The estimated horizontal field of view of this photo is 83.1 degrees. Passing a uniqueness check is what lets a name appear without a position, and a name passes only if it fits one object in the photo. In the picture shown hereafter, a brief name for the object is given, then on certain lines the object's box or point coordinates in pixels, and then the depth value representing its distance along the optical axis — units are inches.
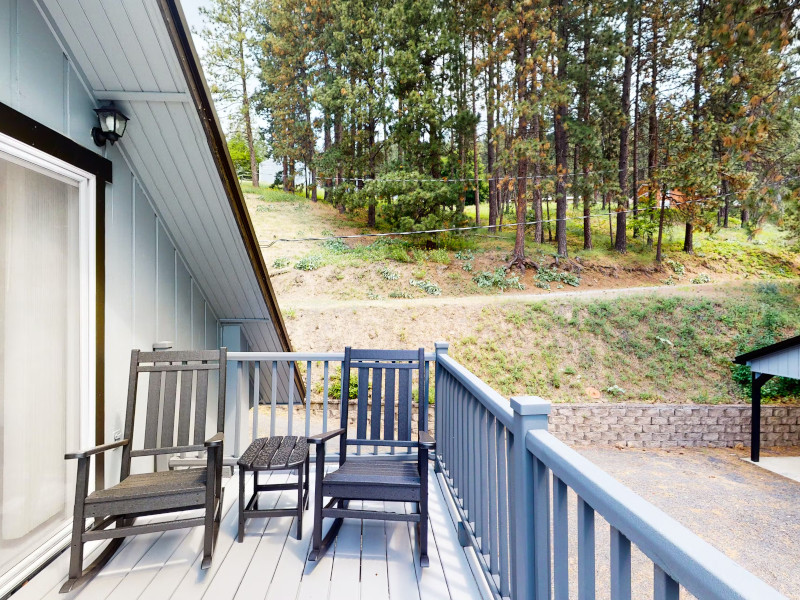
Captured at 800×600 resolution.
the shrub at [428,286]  495.5
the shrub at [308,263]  520.4
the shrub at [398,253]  532.4
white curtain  84.7
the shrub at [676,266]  564.7
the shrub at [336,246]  561.6
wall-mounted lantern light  109.3
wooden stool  97.6
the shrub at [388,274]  504.4
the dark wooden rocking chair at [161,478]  84.7
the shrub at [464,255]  543.5
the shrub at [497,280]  505.7
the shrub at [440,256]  529.7
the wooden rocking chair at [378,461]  91.9
